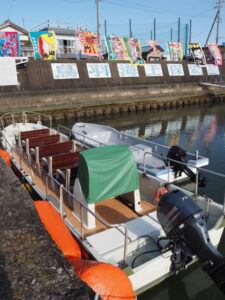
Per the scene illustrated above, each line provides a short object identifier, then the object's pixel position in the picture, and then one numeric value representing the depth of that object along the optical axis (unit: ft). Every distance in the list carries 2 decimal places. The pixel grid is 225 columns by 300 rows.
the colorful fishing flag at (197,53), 127.82
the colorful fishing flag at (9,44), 83.76
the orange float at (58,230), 17.13
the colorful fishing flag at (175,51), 124.55
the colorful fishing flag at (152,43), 116.07
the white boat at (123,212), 16.47
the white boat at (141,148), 32.71
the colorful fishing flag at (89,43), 98.02
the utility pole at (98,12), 115.47
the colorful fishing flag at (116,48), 102.32
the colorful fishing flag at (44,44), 88.89
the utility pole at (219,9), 158.20
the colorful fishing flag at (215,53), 135.03
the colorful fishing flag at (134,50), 107.24
